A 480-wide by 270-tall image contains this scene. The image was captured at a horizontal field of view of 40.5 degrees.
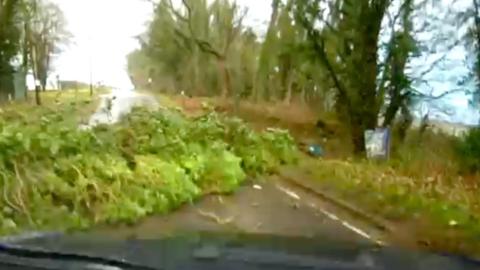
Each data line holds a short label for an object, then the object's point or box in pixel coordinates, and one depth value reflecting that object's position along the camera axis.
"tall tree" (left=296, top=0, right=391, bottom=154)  7.77
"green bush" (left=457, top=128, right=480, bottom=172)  7.00
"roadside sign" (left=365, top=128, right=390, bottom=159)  7.26
